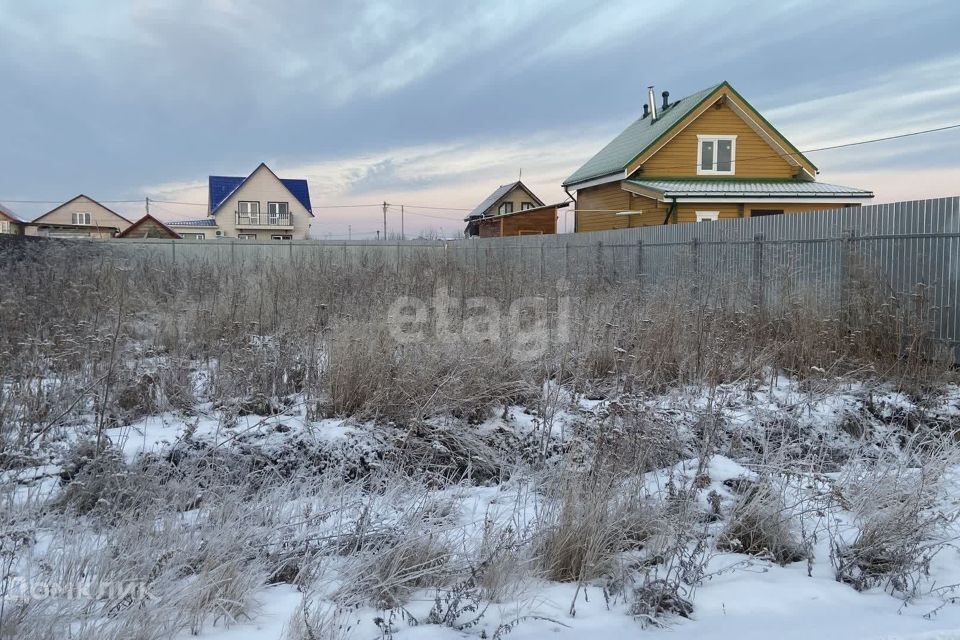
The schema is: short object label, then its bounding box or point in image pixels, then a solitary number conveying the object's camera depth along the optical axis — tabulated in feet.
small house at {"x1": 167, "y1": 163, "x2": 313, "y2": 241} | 162.09
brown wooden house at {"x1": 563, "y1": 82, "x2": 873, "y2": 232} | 63.87
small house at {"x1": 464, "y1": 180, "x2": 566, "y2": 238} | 107.14
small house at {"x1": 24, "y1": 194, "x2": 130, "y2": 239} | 172.65
